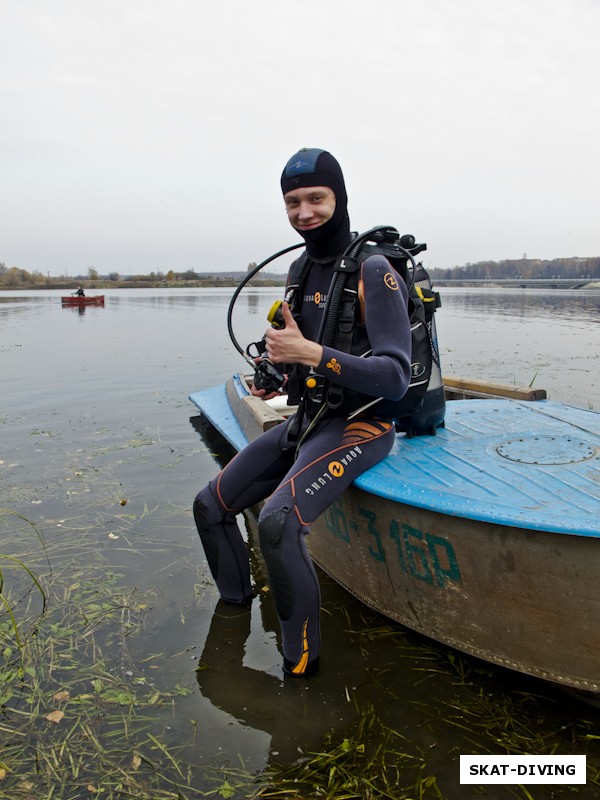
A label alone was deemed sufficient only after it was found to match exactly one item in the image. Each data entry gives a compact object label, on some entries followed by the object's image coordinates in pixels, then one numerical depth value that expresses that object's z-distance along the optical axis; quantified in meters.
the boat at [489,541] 2.40
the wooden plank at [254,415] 4.86
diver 2.86
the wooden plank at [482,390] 4.62
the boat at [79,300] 39.59
